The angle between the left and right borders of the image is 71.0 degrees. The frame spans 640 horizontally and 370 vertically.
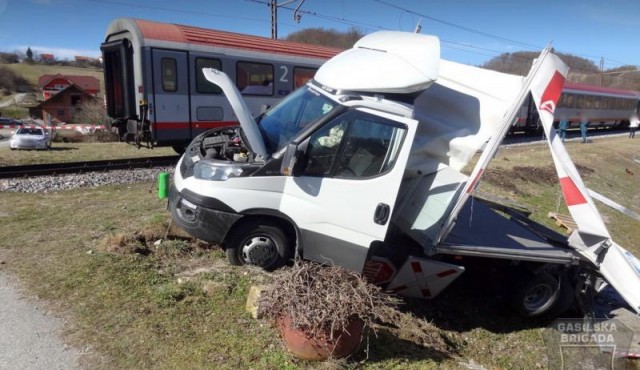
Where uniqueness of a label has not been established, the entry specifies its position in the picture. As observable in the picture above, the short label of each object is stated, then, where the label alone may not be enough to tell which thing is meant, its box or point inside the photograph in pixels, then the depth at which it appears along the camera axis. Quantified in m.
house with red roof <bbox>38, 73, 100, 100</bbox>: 66.59
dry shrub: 3.45
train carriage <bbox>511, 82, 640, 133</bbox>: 25.52
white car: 19.45
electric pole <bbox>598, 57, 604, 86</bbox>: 54.86
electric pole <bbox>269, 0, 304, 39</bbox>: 23.59
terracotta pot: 3.54
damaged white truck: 4.48
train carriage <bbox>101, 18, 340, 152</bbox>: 11.36
